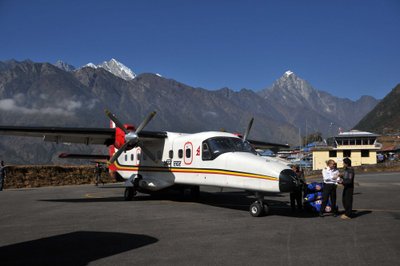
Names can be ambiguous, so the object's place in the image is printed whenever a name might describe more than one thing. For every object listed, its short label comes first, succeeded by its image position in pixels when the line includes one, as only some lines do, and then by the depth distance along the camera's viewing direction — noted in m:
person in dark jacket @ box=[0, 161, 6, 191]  25.27
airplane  12.25
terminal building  80.44
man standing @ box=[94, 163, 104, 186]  30.75
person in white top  12.01
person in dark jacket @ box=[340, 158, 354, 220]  11.70
